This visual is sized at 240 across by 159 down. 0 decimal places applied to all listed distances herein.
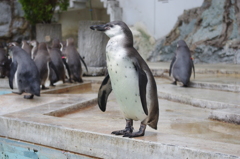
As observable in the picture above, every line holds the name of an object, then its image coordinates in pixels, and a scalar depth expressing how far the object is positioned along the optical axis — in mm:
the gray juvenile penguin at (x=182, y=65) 5723
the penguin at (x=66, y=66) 6431
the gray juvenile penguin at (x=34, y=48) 6668
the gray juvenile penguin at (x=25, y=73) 4652
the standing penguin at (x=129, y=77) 2486
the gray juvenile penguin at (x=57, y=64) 6035
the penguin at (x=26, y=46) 6871
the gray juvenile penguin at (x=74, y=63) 6416
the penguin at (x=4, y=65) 6711
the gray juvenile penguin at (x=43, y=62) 5641
